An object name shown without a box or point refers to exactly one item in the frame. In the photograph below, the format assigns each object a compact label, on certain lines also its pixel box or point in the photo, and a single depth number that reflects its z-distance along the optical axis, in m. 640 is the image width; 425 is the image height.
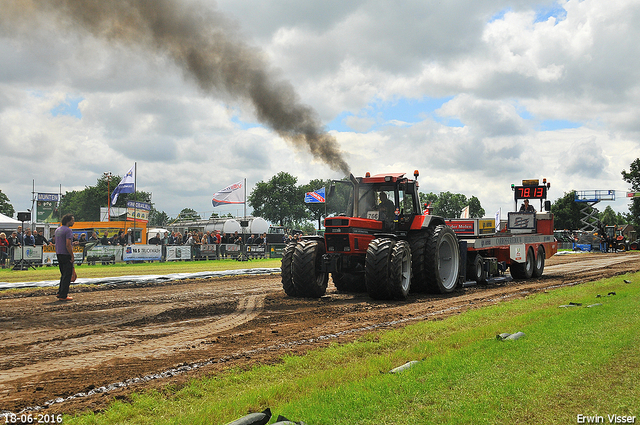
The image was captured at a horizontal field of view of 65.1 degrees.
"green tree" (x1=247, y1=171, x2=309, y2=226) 82.75
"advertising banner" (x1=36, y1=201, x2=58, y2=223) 79.94
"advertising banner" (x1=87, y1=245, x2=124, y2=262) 26.24
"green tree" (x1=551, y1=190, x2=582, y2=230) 92.41
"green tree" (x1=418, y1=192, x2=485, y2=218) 103.62
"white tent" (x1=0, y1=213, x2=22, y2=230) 42.12
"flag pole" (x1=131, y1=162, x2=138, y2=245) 40.09
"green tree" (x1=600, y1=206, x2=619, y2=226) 133.75
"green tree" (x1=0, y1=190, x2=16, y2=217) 108.42
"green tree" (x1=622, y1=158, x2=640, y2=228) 71.69
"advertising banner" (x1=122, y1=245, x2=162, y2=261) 27.38
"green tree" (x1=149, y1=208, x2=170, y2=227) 149.77
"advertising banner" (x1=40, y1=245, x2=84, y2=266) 23.70
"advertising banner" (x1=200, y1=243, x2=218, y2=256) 31.03
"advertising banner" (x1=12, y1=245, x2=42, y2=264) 22.77
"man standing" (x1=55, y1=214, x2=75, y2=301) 12.07
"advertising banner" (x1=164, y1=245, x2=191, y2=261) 29.35
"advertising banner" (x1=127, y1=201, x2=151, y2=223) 48.83
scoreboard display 19.45
